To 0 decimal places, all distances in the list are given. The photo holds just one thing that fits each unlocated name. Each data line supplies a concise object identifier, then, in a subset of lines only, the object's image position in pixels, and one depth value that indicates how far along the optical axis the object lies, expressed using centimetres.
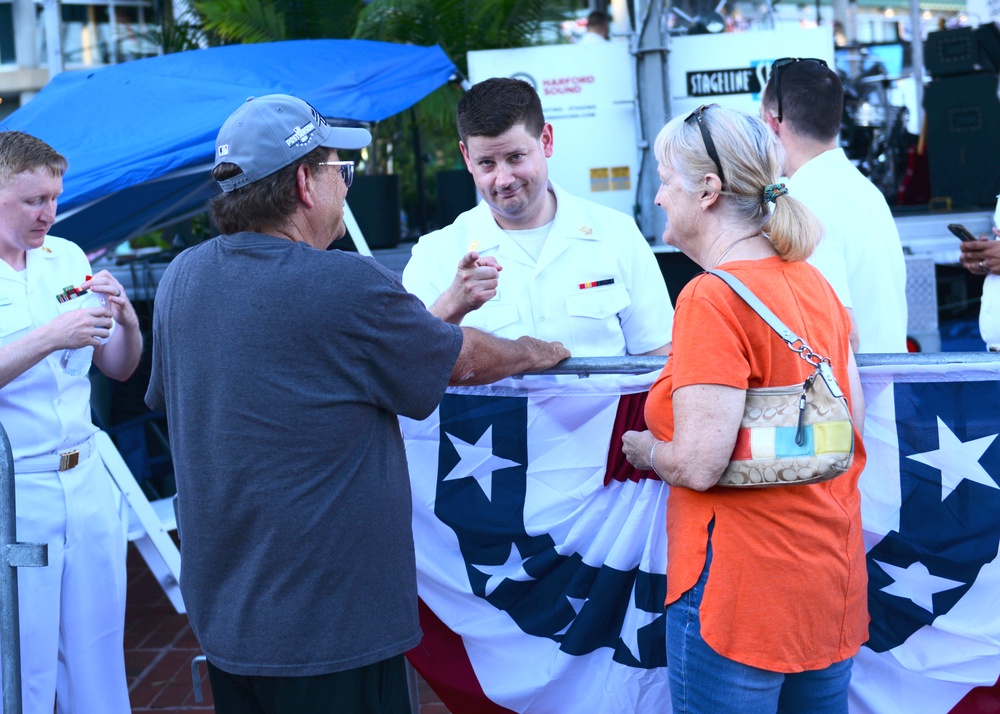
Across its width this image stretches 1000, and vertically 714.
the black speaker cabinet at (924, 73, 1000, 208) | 776
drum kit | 1030
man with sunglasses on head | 317
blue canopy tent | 445
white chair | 462
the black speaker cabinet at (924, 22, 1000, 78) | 811
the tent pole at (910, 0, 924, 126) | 1010
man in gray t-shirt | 202
